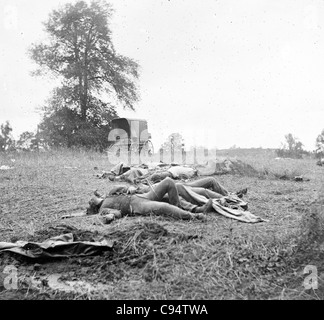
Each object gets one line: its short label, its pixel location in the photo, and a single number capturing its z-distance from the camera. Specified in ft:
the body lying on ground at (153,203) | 16.38
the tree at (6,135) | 112.88
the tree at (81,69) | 67.51
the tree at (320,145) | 64.85
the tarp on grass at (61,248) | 12.46
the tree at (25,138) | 104.17
